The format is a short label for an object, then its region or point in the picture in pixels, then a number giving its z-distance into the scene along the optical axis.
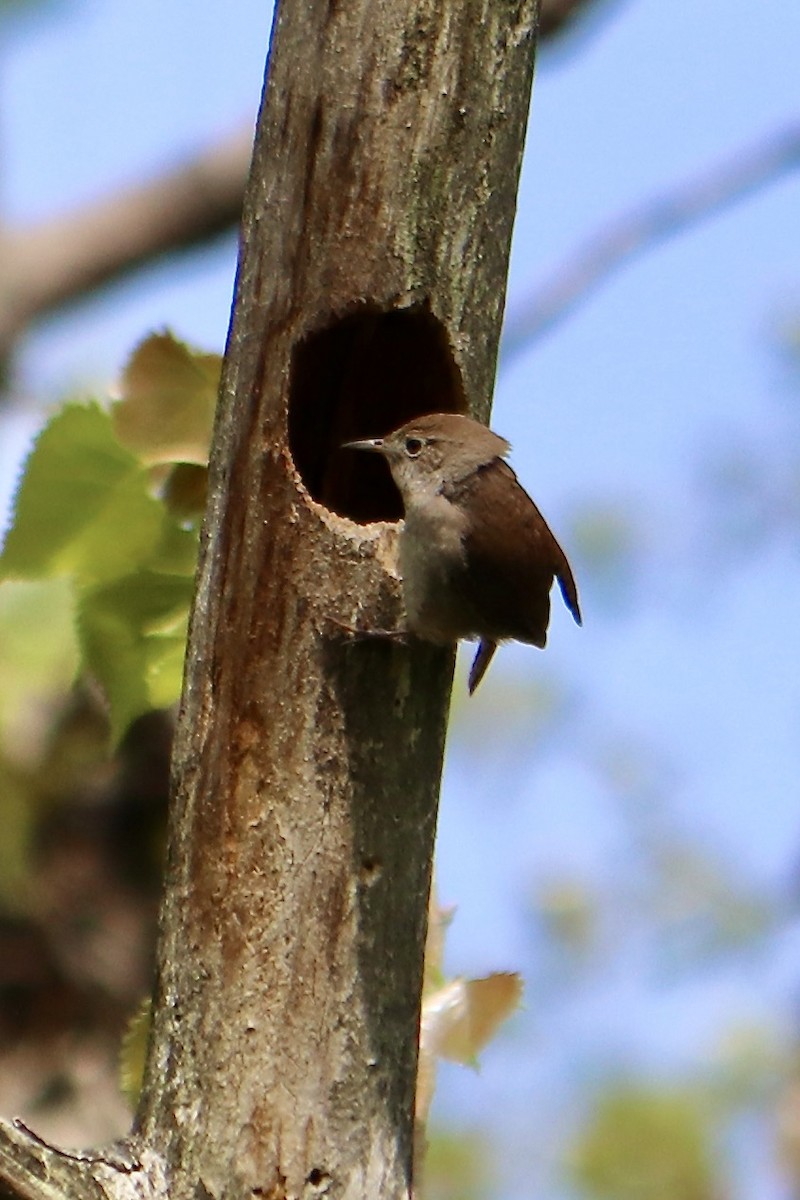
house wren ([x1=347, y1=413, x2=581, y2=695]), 5.09
